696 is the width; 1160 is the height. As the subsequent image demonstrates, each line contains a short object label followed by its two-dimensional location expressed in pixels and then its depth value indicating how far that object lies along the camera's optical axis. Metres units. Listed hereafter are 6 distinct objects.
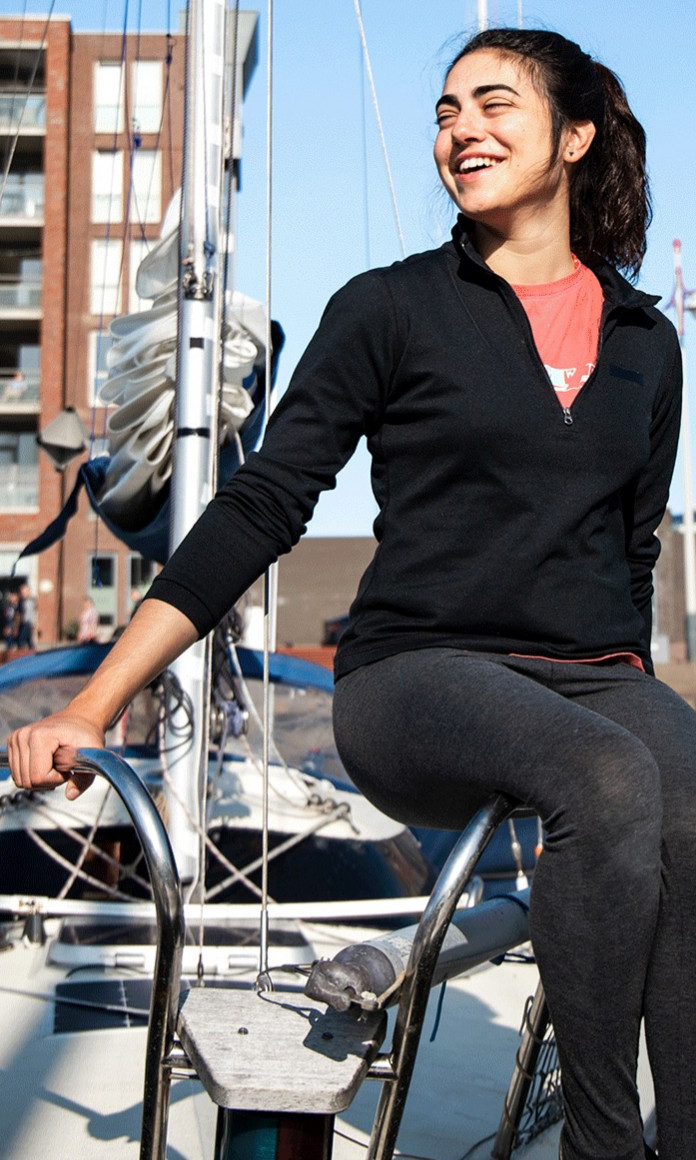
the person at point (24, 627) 25.68
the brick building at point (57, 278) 34.91
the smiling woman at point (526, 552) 1.26
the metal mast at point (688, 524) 27.19
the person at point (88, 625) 20.77
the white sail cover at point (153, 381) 4.90
